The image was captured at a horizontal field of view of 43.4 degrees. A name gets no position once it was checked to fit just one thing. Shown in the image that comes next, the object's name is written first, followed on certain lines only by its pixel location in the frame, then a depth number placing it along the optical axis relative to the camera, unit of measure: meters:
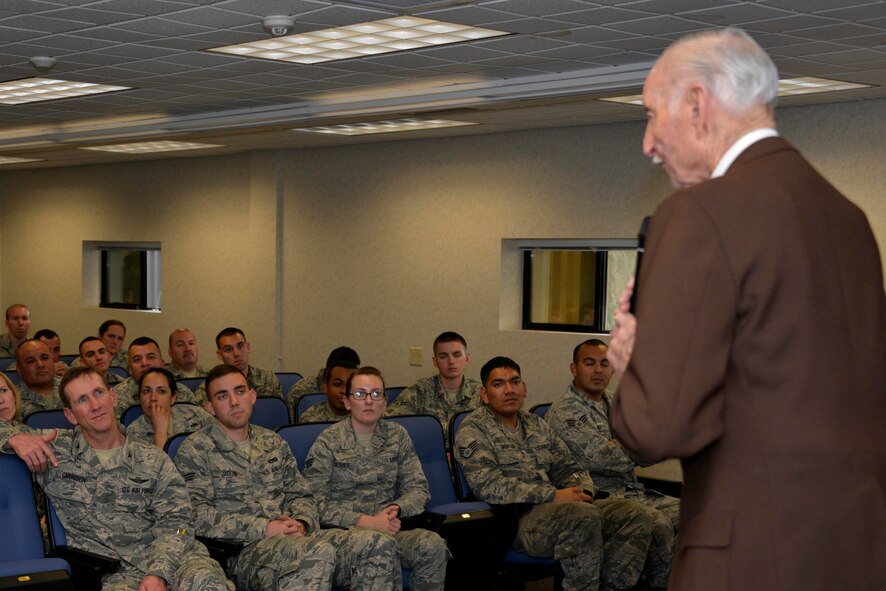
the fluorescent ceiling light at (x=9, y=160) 11.70
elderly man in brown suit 1.29
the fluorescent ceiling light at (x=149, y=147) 10.06
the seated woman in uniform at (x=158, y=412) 5.81
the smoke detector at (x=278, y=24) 4.79
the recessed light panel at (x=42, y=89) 6.92
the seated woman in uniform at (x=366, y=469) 4.77
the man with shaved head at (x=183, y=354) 8.23
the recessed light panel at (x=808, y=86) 6.17
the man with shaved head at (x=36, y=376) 7.00
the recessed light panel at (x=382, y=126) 8.20
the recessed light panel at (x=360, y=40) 5.07
